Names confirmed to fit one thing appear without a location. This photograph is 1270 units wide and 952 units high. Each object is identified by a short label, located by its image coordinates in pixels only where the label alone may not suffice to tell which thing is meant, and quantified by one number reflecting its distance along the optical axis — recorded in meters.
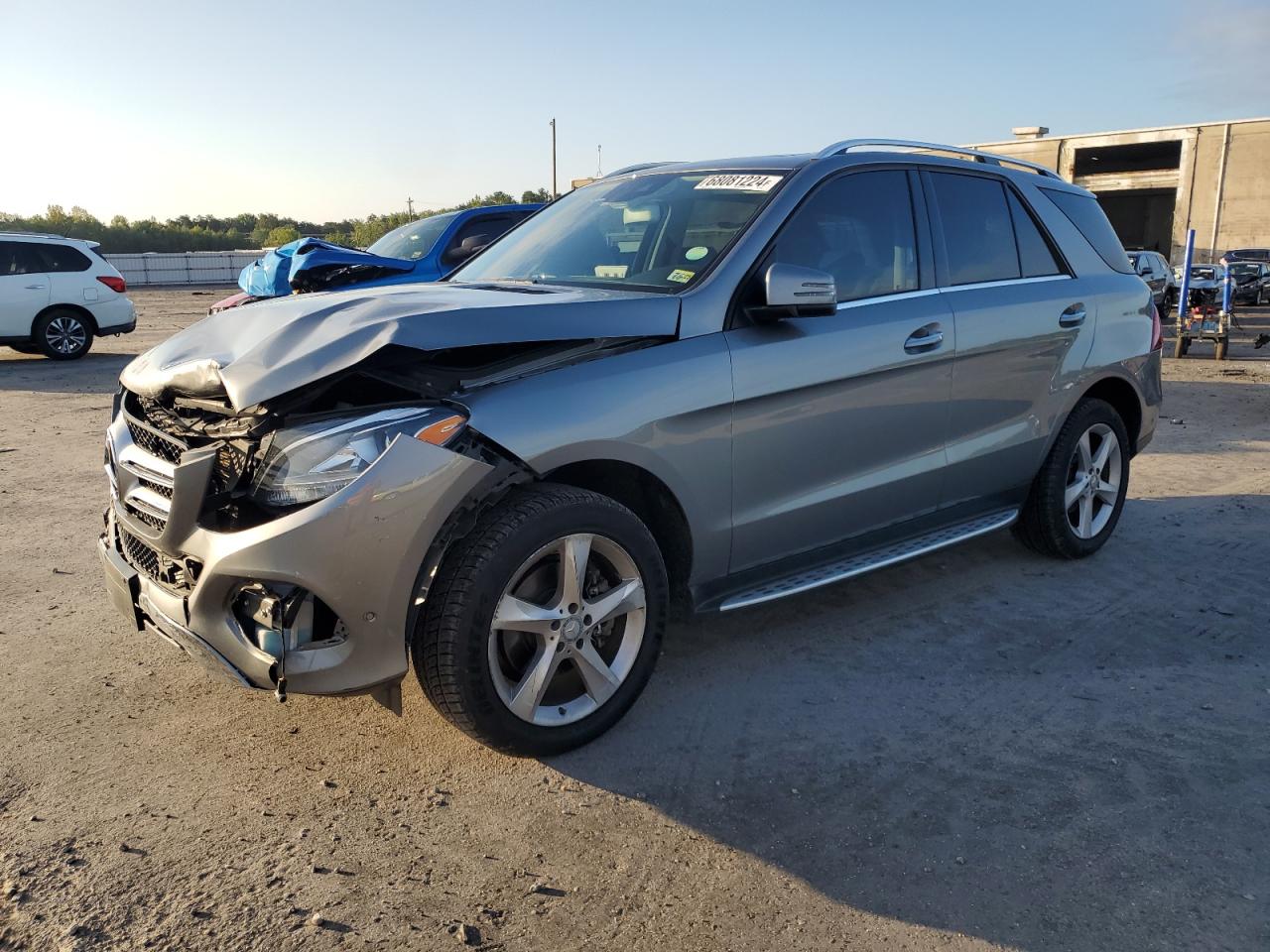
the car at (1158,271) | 18.89
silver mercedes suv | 2.74
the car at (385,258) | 8.05
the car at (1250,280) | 27.44
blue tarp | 8.22
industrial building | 40.97
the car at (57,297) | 14.13
